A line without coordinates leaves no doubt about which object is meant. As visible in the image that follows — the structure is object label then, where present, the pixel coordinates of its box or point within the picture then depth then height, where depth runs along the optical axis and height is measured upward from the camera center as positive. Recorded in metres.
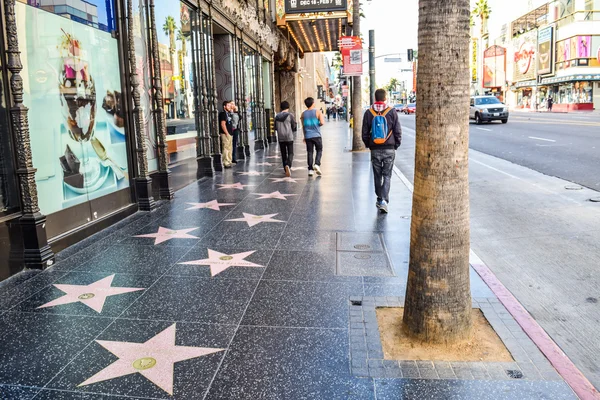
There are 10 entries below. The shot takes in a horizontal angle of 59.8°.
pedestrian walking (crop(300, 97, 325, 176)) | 12.47 -0.12
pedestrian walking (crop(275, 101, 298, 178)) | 12.61 -0.24
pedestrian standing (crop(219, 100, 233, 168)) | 14.71 -0.24
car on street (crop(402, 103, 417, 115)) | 65.94 +1.21
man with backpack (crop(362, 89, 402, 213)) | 8.39 -0.32
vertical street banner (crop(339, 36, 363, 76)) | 19.36 +2.48
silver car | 32.72 +0.25
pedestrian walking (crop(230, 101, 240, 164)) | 15.22 -0.13
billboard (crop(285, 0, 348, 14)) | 19.00 +4.27
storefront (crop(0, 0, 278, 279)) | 5.76 +0.22
